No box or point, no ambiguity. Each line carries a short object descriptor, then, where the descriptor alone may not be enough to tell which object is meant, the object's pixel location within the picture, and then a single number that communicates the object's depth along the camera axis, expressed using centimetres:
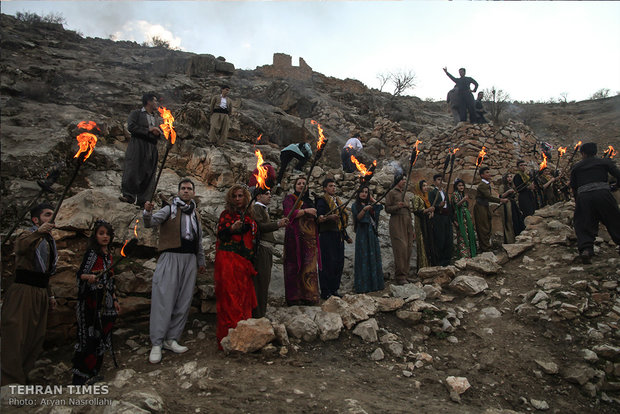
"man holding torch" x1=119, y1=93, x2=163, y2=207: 510
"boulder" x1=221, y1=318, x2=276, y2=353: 306
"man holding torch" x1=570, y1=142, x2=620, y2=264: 459
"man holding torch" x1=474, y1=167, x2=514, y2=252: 673
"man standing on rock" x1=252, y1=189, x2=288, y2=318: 397
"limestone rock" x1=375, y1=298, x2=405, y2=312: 406
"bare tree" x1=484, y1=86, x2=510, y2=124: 1982
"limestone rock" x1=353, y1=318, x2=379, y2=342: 357
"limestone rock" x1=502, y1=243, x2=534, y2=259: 549
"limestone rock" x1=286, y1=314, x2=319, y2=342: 346
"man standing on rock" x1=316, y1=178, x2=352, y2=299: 498
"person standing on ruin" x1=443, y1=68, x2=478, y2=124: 1083
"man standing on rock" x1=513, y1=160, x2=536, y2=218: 748
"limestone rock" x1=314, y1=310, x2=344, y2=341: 351
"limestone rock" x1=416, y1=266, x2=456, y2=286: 501
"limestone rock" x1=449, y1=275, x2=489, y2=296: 465
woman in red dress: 345
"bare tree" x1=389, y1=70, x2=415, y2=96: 2551
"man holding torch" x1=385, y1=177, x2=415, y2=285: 552
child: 306
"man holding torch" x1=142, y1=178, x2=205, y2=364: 340
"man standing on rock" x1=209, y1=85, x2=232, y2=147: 849
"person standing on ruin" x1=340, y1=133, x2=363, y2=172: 986
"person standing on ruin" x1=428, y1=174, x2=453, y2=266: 616
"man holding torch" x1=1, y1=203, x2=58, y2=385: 288
